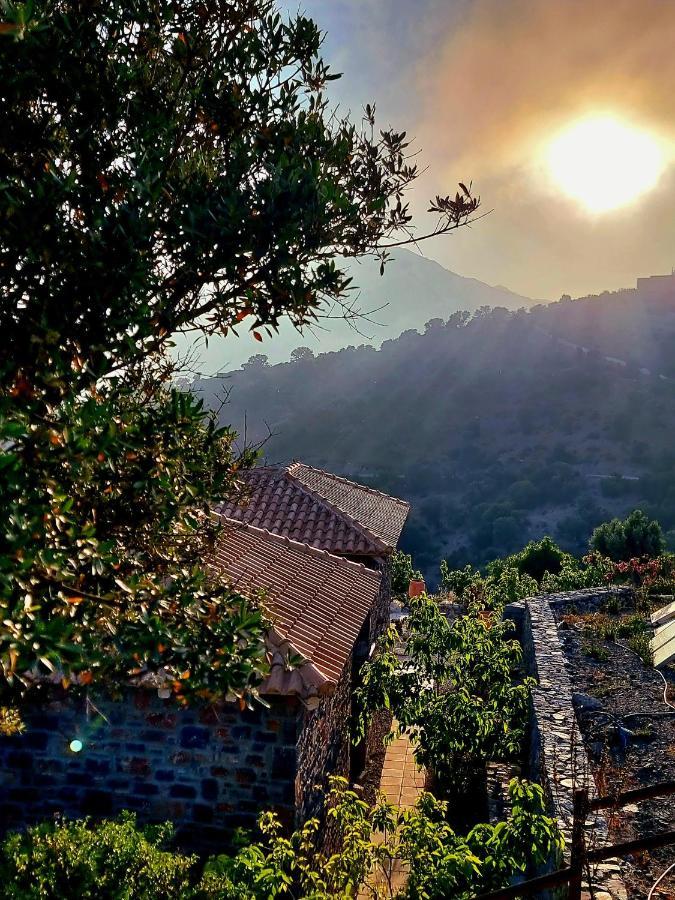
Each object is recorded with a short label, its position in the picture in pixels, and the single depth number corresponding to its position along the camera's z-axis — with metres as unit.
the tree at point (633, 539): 25.69
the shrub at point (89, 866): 5.01
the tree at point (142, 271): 3.00
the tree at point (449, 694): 8.79
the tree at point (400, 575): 27.59
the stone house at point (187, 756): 6.85
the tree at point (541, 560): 27.45
